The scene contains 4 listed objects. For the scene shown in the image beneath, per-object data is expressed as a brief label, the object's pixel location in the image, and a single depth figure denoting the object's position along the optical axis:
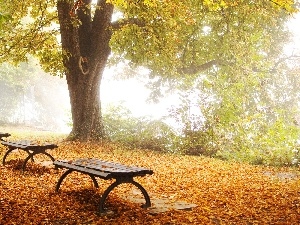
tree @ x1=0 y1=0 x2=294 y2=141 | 13.49
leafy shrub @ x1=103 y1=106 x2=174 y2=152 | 14.75
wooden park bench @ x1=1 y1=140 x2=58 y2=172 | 8.26
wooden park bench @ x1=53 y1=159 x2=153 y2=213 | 5.24
